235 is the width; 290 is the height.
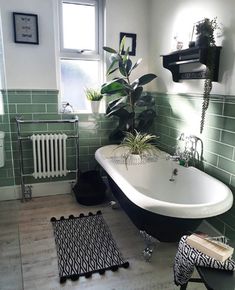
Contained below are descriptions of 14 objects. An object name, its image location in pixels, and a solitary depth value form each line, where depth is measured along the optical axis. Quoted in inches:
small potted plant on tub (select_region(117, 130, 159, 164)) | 103.2
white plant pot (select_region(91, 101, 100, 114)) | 116.9
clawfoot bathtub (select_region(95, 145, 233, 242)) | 62.2
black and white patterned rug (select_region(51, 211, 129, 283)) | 73.4
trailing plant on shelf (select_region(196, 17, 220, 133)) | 76.4
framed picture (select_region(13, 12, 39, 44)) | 102.3
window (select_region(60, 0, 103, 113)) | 116.0
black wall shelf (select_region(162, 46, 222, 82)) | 77.3
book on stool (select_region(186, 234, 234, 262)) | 47.1
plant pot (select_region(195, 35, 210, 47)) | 76.5
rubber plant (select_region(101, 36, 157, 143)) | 107.2
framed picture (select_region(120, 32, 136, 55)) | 118.7
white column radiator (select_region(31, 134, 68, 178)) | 111.0
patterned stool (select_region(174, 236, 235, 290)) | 45.8
